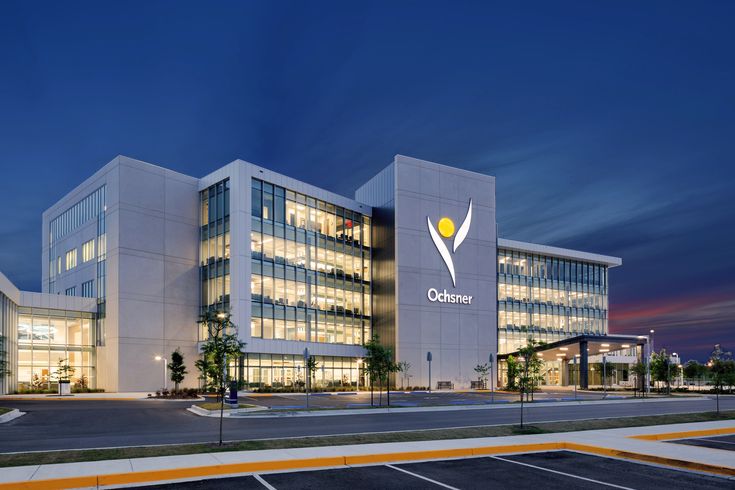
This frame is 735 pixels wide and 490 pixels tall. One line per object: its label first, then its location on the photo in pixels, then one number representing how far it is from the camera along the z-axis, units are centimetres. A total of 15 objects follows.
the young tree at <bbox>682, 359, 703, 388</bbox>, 8119
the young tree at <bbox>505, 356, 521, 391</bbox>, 3022
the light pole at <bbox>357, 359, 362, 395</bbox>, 6268
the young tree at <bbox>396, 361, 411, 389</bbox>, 6023
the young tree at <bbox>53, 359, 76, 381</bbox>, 4794
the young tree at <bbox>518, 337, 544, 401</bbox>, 2690
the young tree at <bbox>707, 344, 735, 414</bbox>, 3572
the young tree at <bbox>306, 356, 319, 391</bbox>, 4775
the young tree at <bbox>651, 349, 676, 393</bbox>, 5866
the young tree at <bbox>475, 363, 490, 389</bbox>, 6550
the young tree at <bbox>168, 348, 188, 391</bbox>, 4897
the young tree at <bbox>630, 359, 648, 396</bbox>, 6022
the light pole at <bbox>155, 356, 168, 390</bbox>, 5259
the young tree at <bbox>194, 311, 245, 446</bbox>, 1945
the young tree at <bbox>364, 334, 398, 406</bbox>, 3694
